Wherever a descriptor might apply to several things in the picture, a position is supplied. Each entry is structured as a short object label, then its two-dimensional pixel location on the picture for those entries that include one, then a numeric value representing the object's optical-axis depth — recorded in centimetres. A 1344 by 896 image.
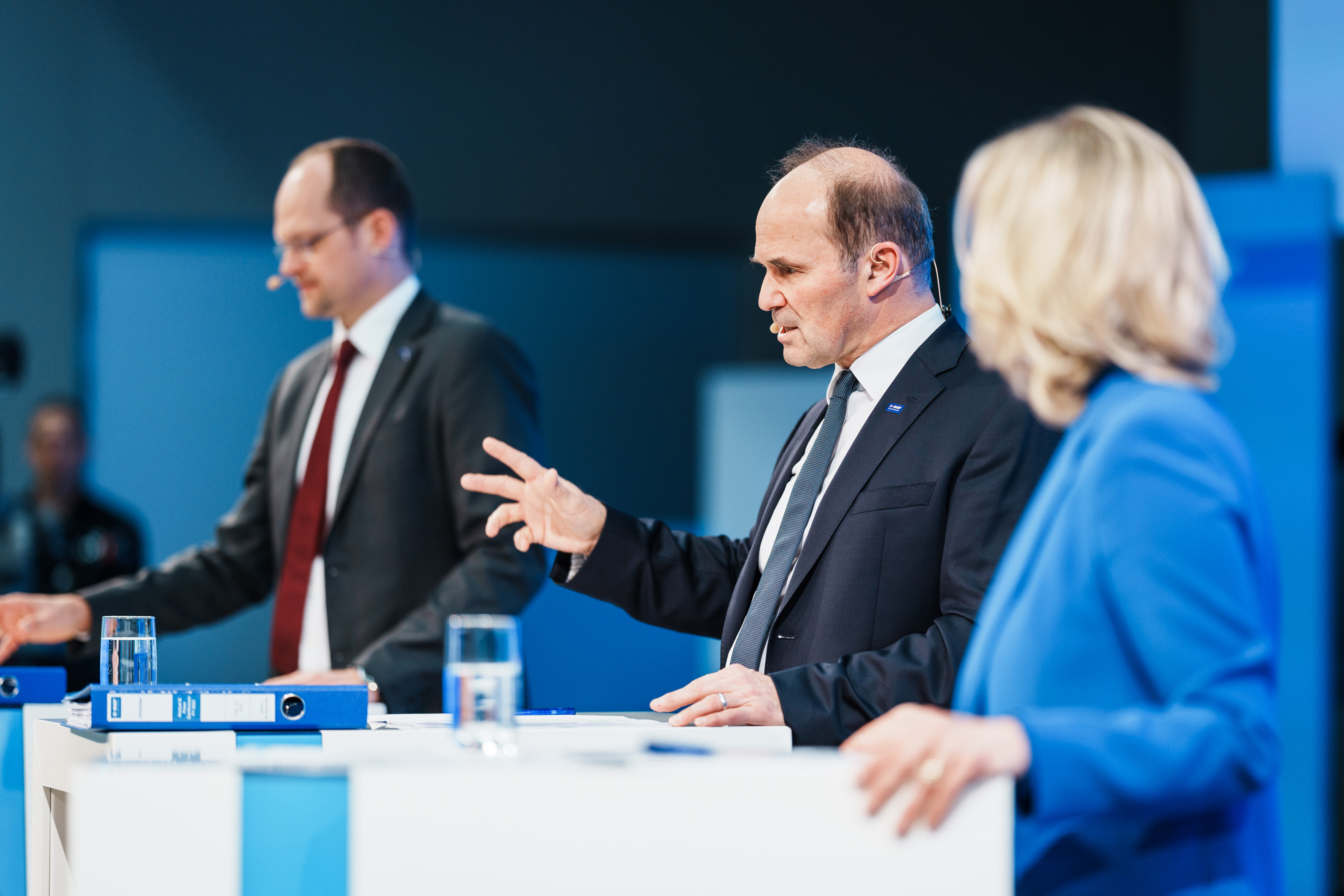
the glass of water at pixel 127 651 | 430
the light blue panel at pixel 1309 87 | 659
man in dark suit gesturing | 413
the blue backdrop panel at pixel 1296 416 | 683
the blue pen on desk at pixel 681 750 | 269
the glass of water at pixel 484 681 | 289
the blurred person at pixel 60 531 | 1034
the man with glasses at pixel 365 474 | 604
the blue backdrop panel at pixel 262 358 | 1179
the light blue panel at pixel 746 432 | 1045
